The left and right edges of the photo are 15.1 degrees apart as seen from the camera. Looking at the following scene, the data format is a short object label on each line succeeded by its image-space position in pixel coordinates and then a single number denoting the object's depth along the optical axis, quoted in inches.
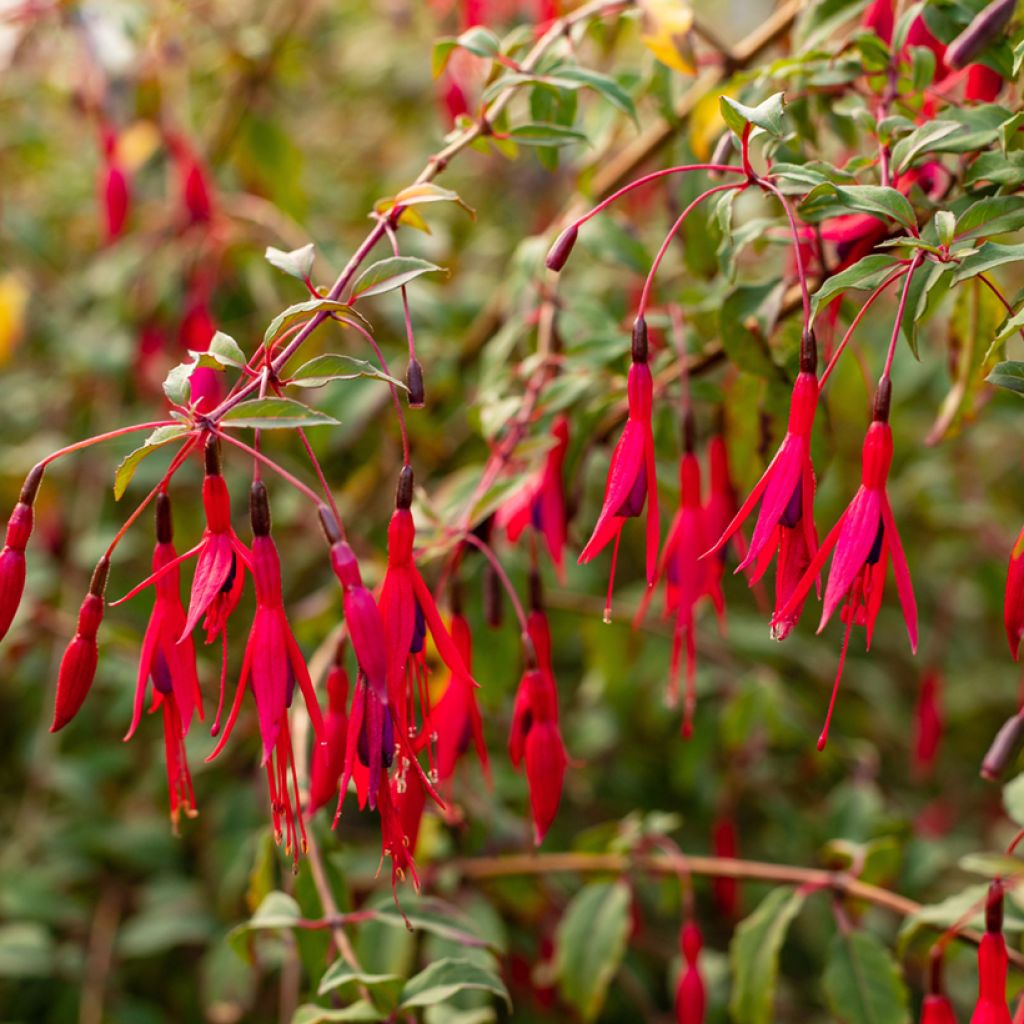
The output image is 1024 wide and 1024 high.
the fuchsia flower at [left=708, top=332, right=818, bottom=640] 20.9
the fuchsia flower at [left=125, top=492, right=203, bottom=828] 21.3
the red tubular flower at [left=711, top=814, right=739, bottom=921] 29.3
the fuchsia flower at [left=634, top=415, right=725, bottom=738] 22.8
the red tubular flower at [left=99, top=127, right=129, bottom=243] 34.6
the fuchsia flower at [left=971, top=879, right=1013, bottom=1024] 22.0
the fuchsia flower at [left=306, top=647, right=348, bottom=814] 22.2
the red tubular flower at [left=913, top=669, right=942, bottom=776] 31.9
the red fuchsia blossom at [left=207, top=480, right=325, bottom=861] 20.9
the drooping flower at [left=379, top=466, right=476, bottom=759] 21.1
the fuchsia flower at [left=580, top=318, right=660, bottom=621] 21.4
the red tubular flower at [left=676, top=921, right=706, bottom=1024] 24.4
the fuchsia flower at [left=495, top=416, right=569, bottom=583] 23.8
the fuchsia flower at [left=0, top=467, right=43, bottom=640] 21.2
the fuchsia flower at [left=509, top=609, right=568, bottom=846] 22.7
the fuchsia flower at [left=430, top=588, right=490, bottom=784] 22.6
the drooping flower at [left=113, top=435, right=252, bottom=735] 20.9
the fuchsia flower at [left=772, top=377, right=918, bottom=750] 20.8
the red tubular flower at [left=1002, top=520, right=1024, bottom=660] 21.2
